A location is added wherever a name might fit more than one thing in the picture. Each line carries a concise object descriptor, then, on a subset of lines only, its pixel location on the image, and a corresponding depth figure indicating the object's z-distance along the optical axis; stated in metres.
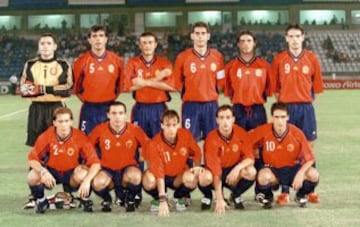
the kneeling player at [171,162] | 6.15
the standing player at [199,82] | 7.01
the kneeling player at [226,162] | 6.14
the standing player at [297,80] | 6.80
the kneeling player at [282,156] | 6.22
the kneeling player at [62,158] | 6.11
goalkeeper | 6.61
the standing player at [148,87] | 6.88
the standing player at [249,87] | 6.82
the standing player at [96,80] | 6.95
